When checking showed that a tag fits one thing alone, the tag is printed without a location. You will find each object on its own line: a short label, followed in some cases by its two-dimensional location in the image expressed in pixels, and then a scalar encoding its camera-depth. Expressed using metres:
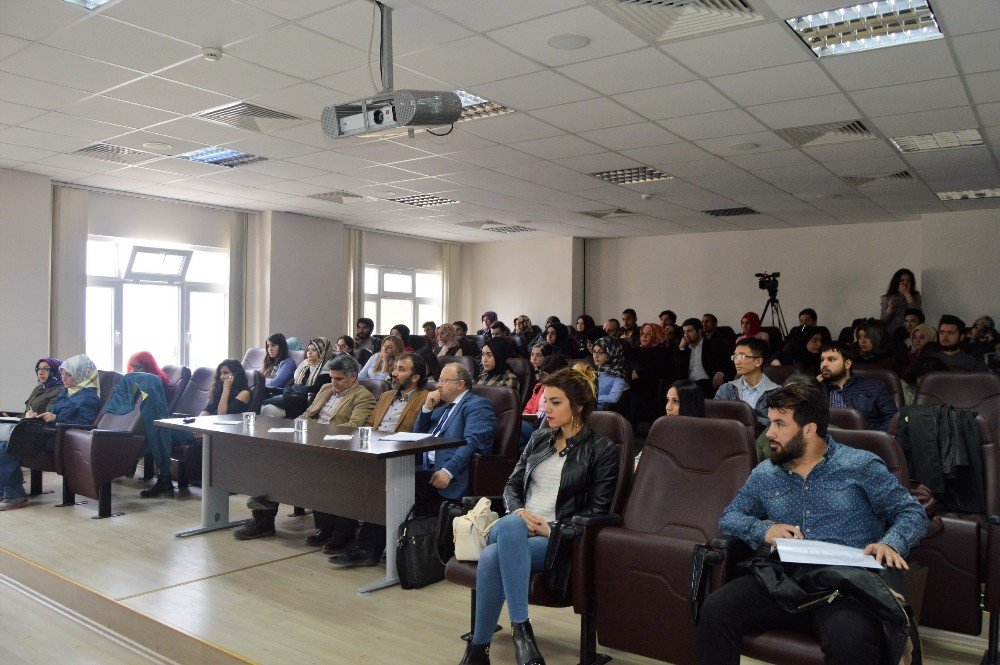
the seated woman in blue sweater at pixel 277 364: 7.75
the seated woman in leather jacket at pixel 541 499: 2.86
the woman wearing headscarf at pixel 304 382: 6.81
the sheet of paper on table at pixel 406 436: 4.20
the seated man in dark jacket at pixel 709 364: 7.83
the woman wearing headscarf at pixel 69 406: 5.90
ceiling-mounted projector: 4.02
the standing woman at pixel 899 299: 9.45
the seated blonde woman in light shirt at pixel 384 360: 7.05
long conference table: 4.02
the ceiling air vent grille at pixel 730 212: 10.00
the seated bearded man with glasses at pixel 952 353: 5.45
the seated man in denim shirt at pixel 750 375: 4.38
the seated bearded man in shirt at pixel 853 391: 4.36
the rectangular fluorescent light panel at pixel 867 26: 3.98
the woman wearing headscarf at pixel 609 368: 5.96
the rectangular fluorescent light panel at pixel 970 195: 8.58
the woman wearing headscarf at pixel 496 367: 5.97
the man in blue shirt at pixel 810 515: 2.29
